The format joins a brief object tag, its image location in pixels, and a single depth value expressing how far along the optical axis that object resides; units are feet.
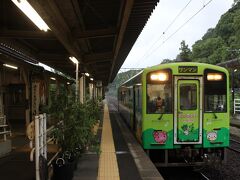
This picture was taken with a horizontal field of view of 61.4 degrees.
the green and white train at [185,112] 15.52
